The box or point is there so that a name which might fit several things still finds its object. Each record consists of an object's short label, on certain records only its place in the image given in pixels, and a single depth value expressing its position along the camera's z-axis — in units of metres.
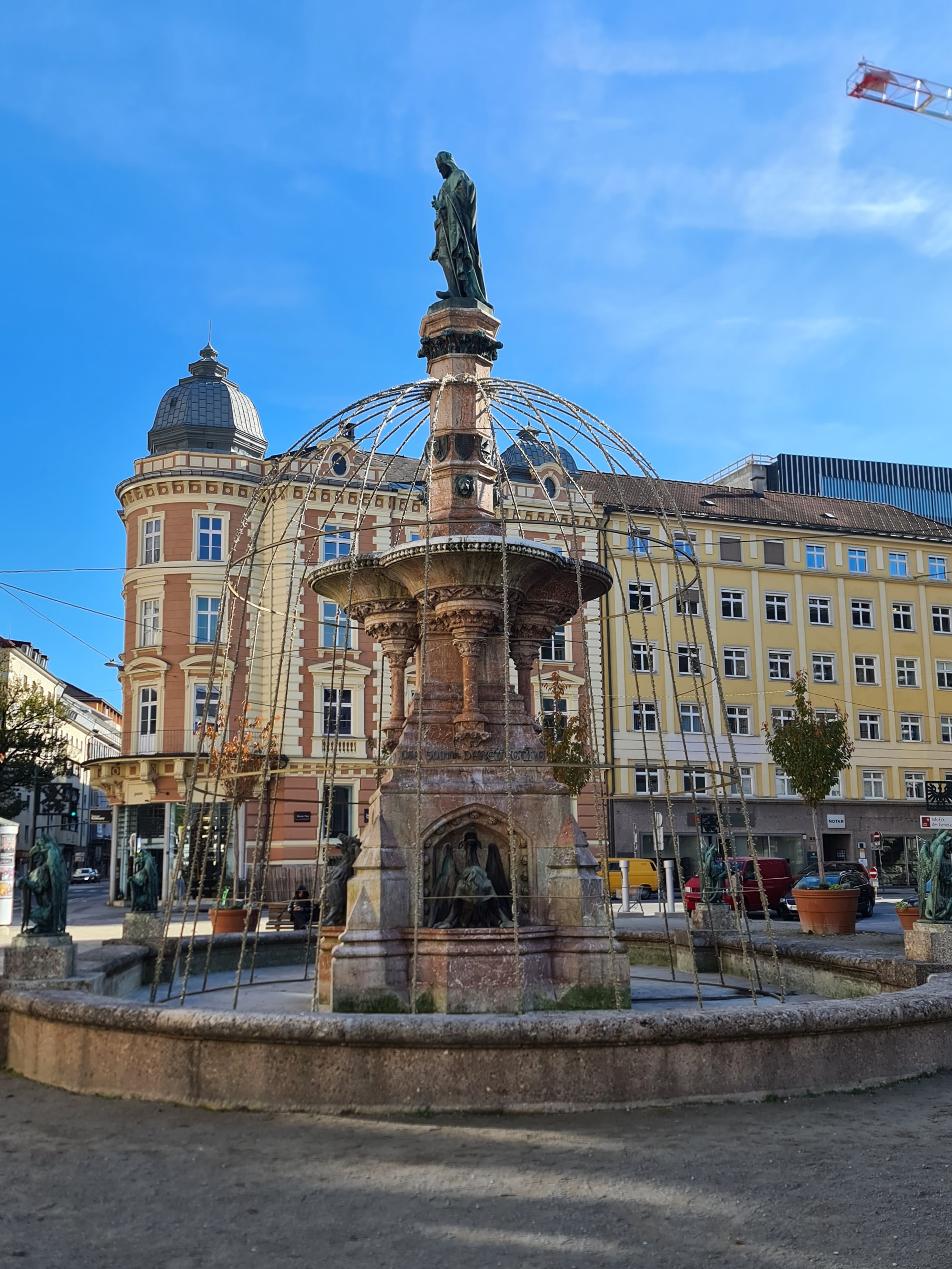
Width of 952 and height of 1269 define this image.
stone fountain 10.50
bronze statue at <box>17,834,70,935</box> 9.70
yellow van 39.09
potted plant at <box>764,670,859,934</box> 24.92
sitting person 21.80
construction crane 72.94
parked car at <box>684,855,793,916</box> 29.12
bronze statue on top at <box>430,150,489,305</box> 13.08
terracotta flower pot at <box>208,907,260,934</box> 20.22
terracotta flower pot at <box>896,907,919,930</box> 18.77
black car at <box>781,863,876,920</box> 29.08
